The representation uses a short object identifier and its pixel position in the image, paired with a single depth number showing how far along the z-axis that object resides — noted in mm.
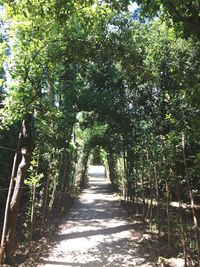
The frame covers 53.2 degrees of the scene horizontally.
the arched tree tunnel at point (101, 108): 3391
